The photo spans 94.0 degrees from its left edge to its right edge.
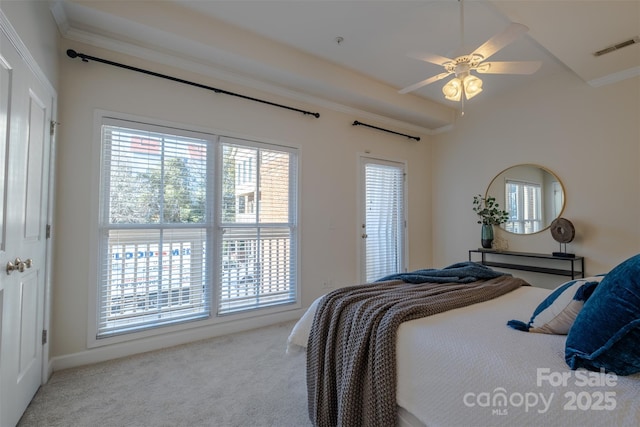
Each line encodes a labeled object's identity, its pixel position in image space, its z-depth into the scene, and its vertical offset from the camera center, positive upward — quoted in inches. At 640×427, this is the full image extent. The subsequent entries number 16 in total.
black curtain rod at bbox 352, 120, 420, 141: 163.1 +54.9
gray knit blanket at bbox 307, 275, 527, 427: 53.0 -24.5
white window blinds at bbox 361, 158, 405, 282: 168.4 +2.5
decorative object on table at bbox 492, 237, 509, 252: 163.5 -11.2
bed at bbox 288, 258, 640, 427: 36.8 -21.6
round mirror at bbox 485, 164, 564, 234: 147.0 +14.4
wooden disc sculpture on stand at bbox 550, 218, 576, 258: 134.9 -3.7
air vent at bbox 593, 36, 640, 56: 103.1 +63.7
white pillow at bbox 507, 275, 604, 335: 52.1 -15.9
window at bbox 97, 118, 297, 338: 101.7 -1.7
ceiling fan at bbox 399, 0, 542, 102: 83.7 +47.2
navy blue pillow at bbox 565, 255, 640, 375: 37.6 -14.1
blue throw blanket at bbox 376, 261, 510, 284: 87.2 -15.8
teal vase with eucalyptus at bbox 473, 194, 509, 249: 161.9 +3.1
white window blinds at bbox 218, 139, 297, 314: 124.1 -1.9
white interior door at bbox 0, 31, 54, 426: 58.6 -1.1
